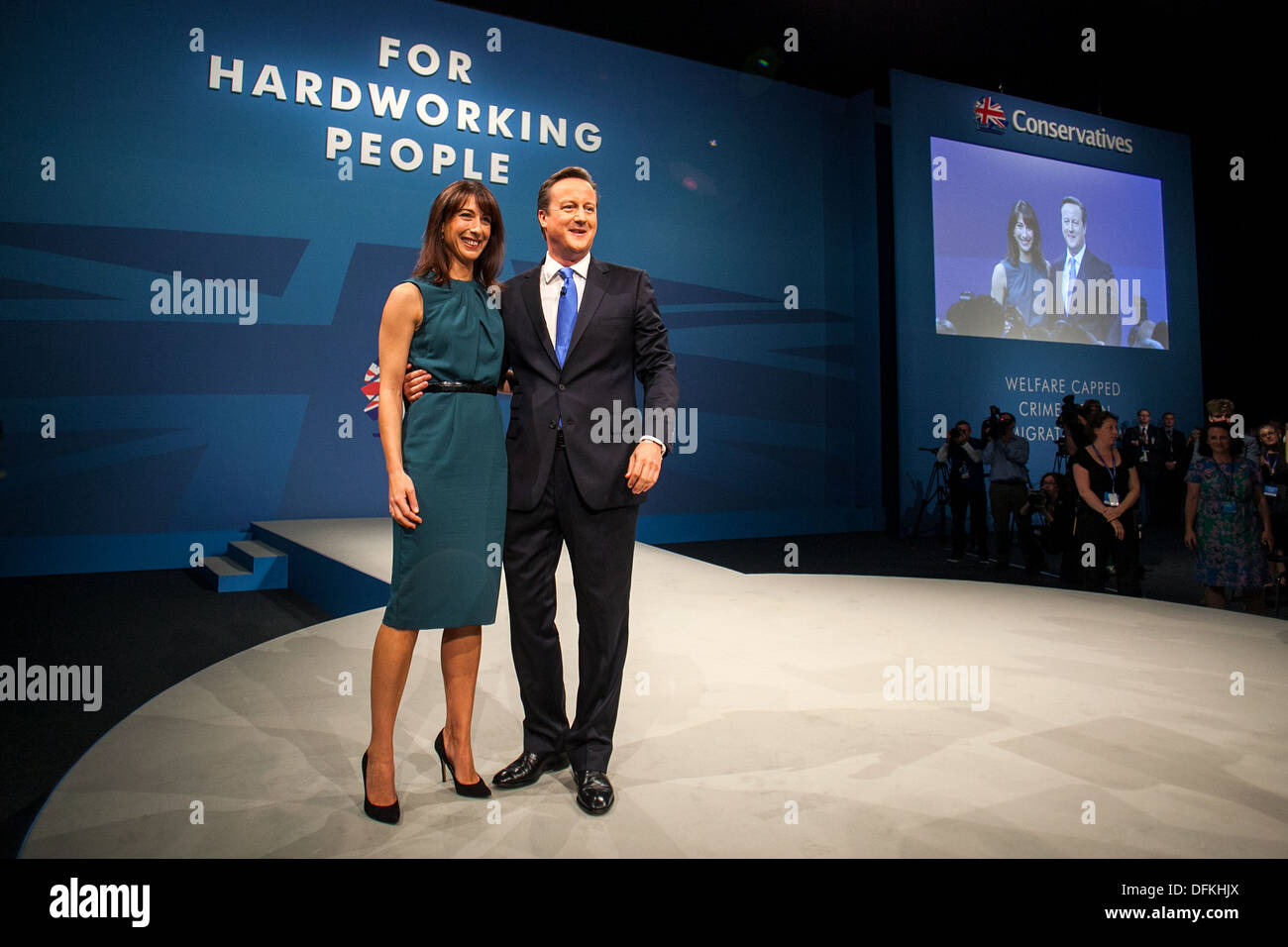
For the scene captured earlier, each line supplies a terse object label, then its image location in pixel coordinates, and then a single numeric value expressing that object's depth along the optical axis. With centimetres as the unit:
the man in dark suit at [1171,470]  920
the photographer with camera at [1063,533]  468
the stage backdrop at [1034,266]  827
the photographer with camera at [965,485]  653
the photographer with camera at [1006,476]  609
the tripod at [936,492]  745
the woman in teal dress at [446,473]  154
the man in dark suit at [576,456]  164
